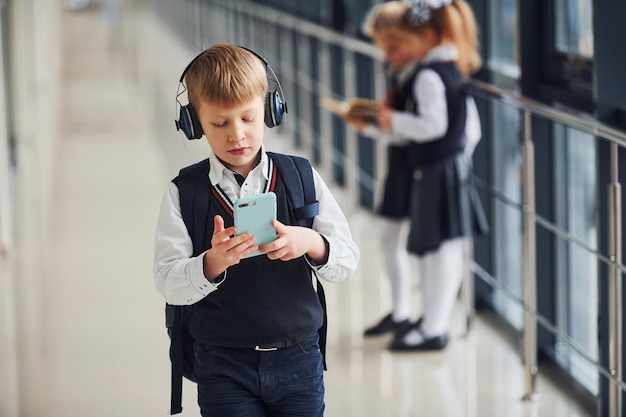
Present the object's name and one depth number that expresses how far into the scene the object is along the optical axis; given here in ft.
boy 15.58
